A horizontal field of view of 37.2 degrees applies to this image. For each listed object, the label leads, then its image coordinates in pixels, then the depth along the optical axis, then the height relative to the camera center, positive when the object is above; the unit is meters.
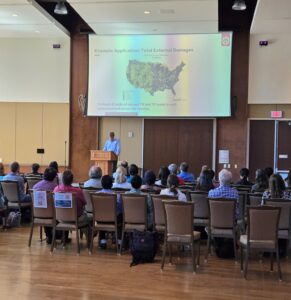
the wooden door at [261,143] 12.41 +0.18
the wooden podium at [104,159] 11.16 -0.32
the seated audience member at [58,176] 7.61 -0.57
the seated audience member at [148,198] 5.93 -0.70
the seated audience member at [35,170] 8.95 -0.52
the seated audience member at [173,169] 8.14 -0.40
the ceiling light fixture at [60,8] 10.65 +3.41
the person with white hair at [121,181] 6.68 -0.54
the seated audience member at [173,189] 5.80 -0.56
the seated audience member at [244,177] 7.85 -0.51
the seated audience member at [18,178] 7.57 -0.60
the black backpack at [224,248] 5.77 -1.33
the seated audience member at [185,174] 8.70 -0.53
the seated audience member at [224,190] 5.78 -0.56
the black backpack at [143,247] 5.48 -1.27
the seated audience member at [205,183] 6.62 -0.53
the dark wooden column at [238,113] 12.38 +1.04
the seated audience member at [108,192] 6.09 -0.65
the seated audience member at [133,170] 7.33 -0.39
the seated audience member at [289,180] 8.00 -0.57
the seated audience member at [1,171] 8.57 -0.54
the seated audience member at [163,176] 7.26 -0.49
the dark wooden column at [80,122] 13.29 +0.75
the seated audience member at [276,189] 5.65 -0.52
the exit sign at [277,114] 12.24 +1.01
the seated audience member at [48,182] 6.60 -0.57
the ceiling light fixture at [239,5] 10.32 +3.45
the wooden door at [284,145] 12.33 +0.14
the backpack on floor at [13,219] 7.50 -1.30
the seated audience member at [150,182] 6.54 -0.53
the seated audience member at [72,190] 6.01 -0.62
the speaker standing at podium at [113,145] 12.22 +0.05
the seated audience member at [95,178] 6.89 -0.51
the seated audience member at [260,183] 6.69 -0.53
